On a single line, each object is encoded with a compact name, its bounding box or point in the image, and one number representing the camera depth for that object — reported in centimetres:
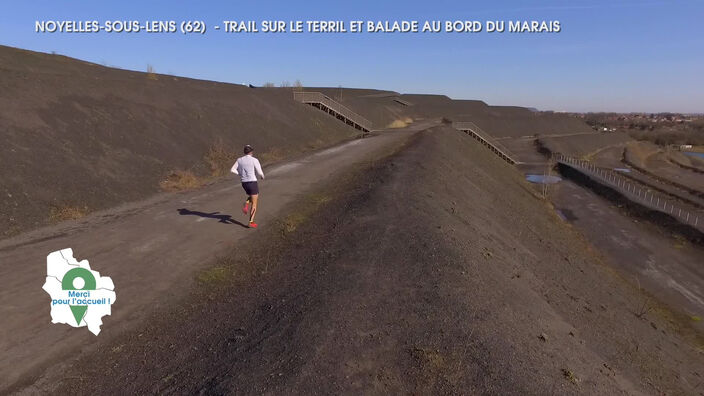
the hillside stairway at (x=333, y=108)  4231
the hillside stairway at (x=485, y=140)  5156
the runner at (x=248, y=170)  1044
